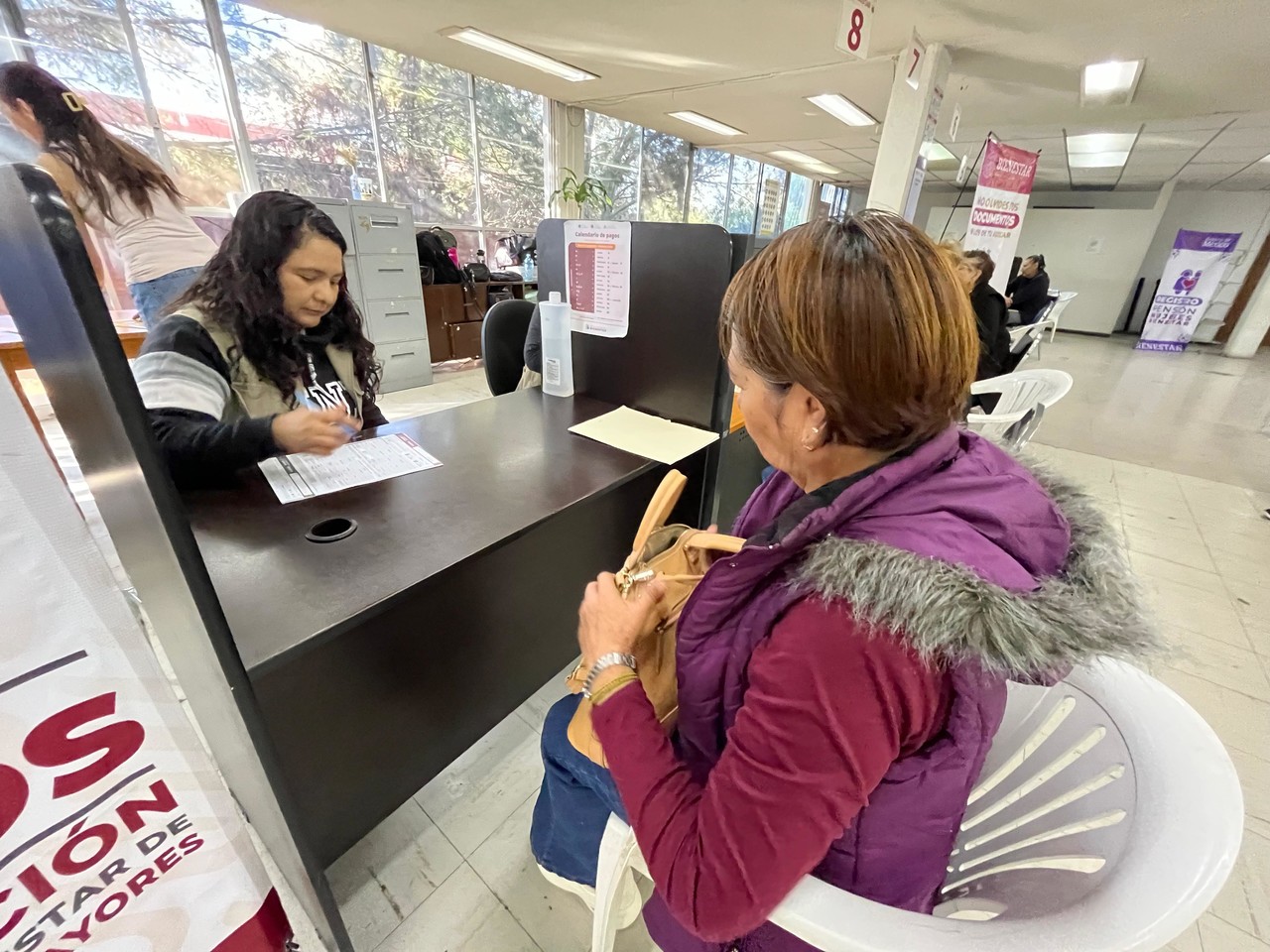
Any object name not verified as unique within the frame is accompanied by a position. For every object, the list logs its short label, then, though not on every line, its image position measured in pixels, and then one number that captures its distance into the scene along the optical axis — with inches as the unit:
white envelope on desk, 50.6
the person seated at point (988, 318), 112.0
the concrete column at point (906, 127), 139.9
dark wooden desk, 30.5
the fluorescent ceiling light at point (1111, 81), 141.1
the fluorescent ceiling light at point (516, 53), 153.8
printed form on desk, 40.6
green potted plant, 223.8
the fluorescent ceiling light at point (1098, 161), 257.6
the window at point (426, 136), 182.7
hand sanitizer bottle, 61.4
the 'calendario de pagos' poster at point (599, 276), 55.6
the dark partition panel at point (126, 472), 15.2
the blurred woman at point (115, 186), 62.9
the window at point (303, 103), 151.1
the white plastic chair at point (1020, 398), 71.6
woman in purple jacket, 17.8
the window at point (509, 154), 212.5
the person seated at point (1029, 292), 195.5
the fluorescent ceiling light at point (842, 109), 196.1
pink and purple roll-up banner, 301.7
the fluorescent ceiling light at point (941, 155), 274.0
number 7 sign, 126.3
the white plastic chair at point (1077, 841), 18.5
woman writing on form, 39.5
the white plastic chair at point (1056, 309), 247.5
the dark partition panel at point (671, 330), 50.2
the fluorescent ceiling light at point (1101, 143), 220.8
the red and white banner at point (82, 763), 18.7
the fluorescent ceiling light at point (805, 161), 312.0
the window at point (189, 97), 134.5
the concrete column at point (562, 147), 231.5
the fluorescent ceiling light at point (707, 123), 236.0
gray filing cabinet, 155.0
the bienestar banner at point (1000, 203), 137.4
